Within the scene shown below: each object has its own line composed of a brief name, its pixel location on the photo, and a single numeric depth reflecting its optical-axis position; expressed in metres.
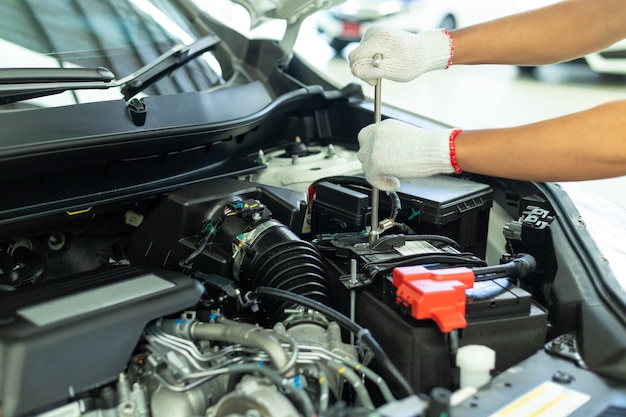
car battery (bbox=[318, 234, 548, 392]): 1.12
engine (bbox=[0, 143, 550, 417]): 0.99
